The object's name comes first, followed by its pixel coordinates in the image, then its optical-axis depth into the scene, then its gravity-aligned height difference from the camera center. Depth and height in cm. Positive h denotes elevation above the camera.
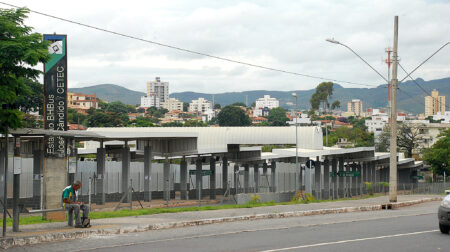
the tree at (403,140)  11562 -191
